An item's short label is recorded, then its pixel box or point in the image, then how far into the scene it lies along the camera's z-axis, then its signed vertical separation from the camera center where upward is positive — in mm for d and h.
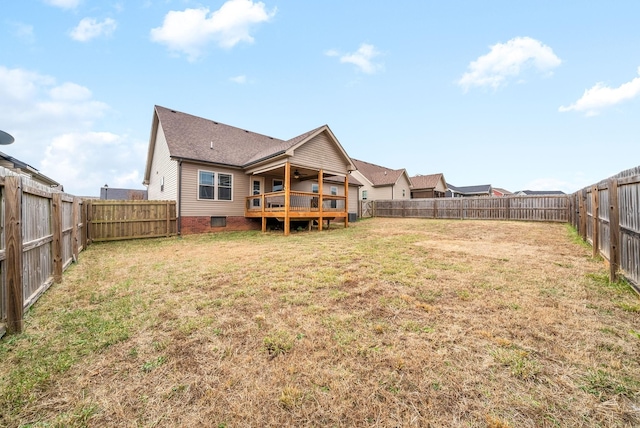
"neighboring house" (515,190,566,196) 56766 +5007
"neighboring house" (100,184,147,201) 36481 +3564
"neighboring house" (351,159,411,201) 28188 +3489
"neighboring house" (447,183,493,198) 40844 +3819
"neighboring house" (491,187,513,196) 54647 +5167
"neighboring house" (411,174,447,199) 32344 +3628
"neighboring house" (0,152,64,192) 11638 +2591
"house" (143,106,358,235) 12523 +2512
